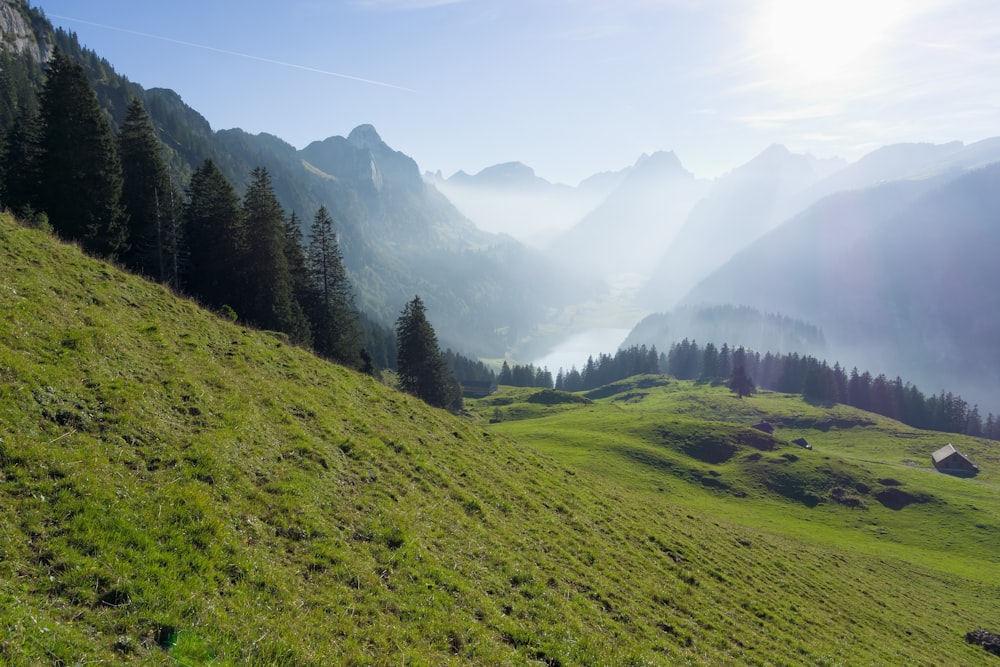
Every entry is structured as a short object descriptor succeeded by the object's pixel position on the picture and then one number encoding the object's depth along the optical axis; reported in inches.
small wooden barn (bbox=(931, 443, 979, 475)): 4212.6
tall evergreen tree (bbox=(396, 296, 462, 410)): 3063.5
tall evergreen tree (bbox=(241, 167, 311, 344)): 2078.0
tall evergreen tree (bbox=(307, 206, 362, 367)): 2476.6
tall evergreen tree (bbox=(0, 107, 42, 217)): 1606.8
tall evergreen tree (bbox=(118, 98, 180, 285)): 1879.9
